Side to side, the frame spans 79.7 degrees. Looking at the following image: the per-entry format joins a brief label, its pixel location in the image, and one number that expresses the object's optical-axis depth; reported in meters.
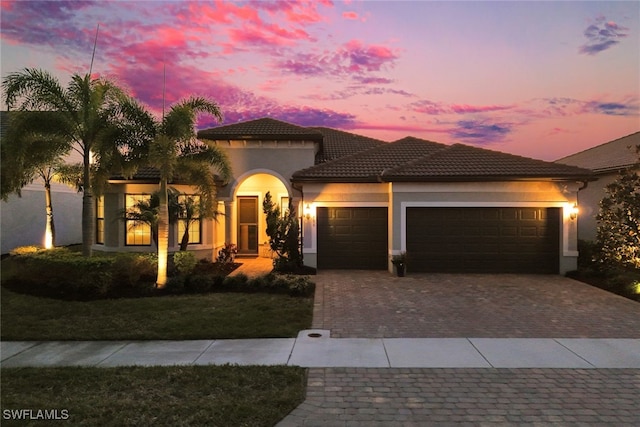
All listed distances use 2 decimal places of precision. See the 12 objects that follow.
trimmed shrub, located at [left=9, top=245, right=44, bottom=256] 13.09
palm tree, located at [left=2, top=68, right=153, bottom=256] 10.38
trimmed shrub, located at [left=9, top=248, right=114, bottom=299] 9.93
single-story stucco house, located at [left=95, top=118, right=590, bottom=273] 13.43
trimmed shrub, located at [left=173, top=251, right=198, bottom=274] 12.01
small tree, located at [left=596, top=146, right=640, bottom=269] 11.04
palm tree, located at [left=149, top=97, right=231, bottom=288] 10.02
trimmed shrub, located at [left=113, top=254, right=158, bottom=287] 10.40
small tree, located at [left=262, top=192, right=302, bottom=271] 13.75
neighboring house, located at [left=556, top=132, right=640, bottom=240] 15.95
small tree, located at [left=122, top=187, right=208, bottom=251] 12.57
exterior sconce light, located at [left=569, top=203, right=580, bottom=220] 13.24
